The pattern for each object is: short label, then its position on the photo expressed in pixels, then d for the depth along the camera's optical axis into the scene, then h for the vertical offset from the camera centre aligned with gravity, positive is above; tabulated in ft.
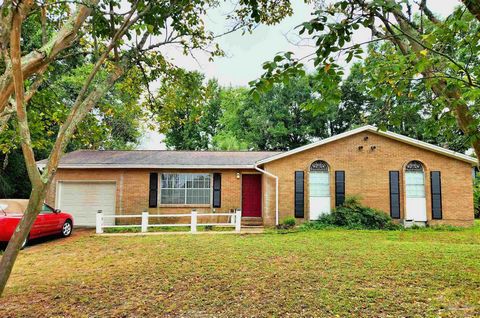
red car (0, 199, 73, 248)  28.66 -4.00
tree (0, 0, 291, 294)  11.86 +7.94
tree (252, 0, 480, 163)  9.25 +4.76
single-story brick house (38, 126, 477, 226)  43.50 +0.38
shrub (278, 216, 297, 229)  43.19 -5.52
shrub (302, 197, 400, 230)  42.14 -4.79
